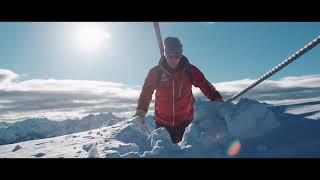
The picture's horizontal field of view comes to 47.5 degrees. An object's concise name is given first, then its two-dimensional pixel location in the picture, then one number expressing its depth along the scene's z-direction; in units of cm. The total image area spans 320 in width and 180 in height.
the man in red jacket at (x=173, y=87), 625
